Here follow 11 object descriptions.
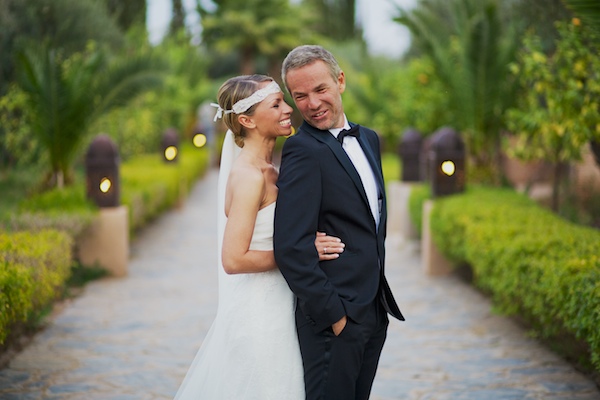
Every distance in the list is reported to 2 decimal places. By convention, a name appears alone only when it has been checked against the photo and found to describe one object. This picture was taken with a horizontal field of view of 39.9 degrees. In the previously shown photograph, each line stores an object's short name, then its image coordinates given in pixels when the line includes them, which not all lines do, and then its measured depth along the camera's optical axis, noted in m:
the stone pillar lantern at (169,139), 15.88
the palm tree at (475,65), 10.57
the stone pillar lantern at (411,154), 11.87
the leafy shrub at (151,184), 11.48
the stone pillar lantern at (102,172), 9.34
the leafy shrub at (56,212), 8.13
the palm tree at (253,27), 37.34
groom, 3.07
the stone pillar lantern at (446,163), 9.53
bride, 3.26
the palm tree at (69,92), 9.95
